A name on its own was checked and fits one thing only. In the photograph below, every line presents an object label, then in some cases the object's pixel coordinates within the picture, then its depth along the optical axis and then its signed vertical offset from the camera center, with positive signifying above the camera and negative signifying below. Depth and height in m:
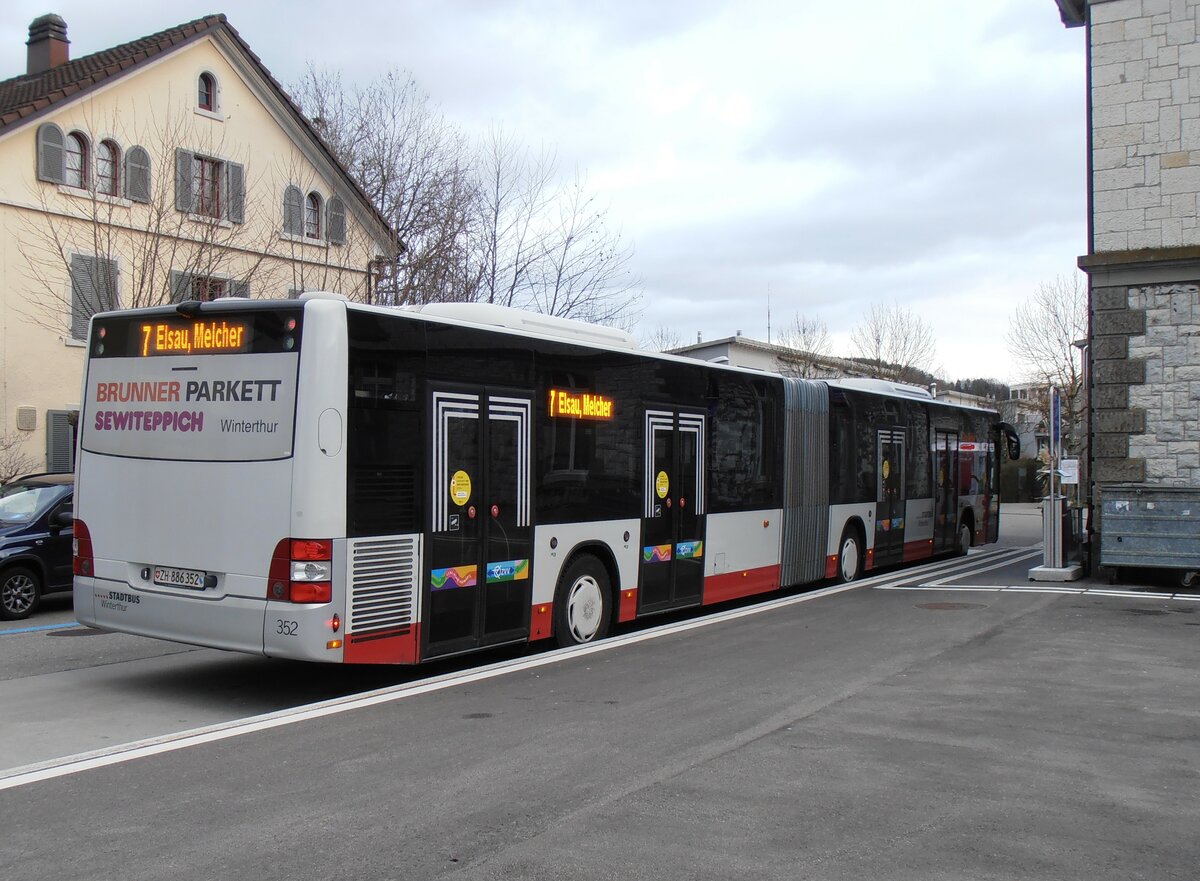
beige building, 23.67 +5.94
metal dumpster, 15.45 -0.75
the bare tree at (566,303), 27.20 +3.96
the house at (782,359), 50.97 +5.05
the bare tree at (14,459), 23.39 +0.03
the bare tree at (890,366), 52.09 +4.81
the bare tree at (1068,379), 43.16 +3.65
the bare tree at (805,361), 51.12 +4.87
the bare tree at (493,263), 27.16 +4.86
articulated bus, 8.02 -0.12
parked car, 13.43 -1.02
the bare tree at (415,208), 26.52 +6.15
